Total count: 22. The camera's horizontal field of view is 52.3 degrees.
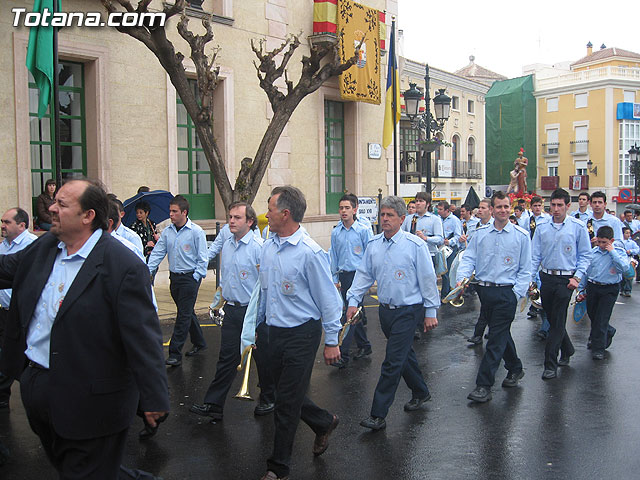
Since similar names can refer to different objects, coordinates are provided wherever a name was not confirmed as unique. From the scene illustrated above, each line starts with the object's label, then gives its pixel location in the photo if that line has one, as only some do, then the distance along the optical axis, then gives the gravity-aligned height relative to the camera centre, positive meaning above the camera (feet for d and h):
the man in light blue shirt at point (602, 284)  27.12 -3.61
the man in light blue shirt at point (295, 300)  15.11 -2.36
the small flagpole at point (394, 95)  57.72 +9.34
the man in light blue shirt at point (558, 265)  23.82 -2.48
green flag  37.70 +8.37
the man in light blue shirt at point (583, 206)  39.40 -0.47
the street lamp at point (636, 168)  95.35 +4.52
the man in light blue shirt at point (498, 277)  21.01 -2.59
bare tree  35.86 +6.76
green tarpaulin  187.93 +20.91
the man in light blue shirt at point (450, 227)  43.52 -1.85
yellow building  174.91 +19.89
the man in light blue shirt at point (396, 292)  18.34 -2.69
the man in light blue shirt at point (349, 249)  27.50 -2.08
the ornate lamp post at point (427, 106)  56.75 +8.42
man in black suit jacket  9.91 -2.17
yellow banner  60.80 +14.61
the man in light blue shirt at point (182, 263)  25.35 -2.40
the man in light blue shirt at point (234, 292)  19.34 -2.83
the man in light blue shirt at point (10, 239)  19.94 -1.12
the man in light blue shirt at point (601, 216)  32.20 -0.89
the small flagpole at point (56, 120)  34.04 +4.42
